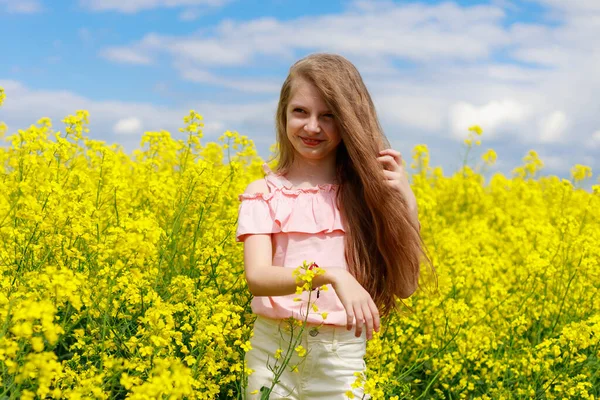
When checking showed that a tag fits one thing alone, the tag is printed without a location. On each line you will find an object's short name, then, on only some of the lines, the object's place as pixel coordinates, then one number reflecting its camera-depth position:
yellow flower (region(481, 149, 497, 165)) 8.59
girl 2.80
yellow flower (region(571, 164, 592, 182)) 7.60
